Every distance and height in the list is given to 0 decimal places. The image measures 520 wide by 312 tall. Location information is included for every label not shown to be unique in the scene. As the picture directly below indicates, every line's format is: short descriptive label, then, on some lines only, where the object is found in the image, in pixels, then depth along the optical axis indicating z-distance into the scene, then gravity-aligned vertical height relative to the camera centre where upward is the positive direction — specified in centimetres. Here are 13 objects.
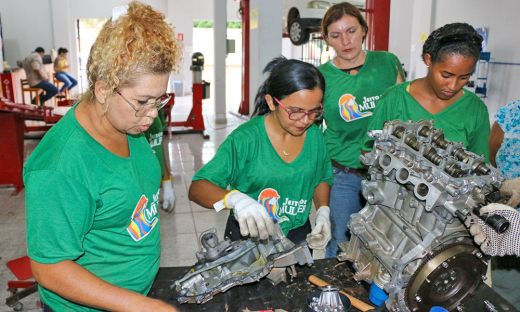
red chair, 235 -132
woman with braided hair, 164 -12
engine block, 123 -49
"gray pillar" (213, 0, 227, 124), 841 +22
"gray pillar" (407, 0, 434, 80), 779 +75
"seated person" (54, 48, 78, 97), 1172 -8
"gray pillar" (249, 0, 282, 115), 431 +38
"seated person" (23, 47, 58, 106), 966 -22
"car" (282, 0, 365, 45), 738 +93
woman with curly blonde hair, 99 -29
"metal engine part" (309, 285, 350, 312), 136 -76
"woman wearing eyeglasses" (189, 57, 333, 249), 169 -38
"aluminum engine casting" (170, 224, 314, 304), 142 -70
